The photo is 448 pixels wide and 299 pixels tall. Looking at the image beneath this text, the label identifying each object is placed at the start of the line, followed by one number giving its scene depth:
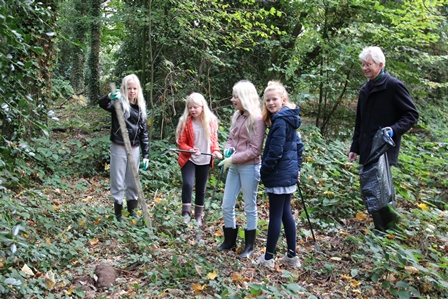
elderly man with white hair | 4.27
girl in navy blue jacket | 4.07
